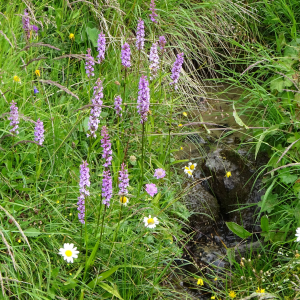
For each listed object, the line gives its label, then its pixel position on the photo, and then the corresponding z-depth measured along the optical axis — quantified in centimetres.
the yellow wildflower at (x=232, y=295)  217
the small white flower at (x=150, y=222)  212
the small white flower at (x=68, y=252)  190
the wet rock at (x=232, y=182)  323
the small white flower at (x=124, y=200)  204
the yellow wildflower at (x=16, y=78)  259
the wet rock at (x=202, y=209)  303
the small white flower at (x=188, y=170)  287
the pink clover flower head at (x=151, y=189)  229
